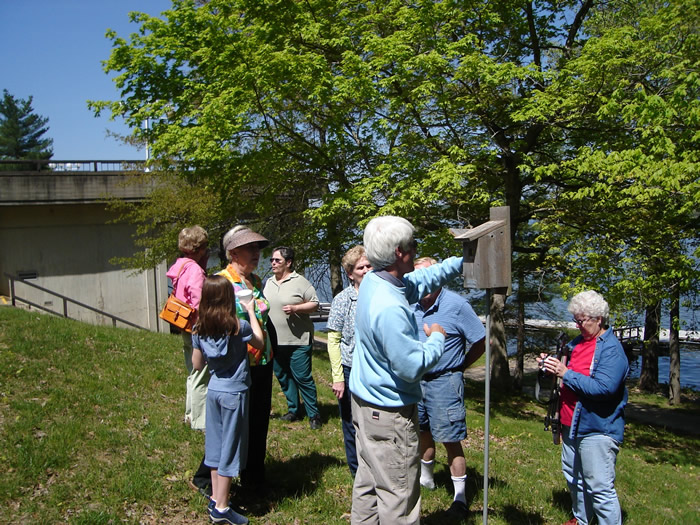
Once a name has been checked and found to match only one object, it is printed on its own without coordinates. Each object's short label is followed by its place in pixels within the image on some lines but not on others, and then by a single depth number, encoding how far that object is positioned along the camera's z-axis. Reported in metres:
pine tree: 59.78
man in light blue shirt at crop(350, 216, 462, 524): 3.08
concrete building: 17.91
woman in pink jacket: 4.83
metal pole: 3.80
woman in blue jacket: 4.17
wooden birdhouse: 3.78
